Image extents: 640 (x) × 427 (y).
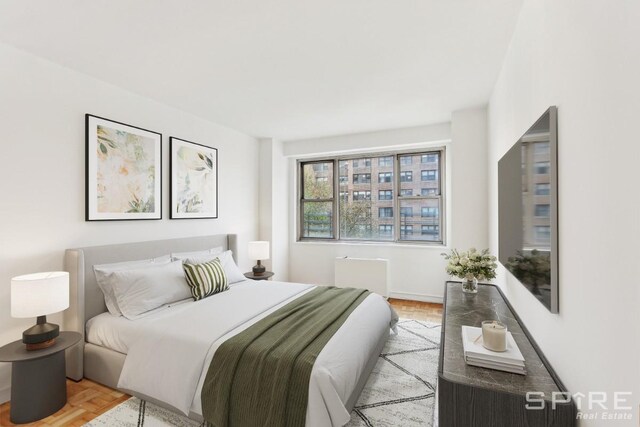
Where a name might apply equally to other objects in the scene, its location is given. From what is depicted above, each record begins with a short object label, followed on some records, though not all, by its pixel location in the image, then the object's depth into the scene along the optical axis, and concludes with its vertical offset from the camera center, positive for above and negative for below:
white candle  1.46 -0.60
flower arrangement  2.64 -0.47
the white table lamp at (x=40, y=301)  1.96 -0.59
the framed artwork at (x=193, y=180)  3.58 +0.42
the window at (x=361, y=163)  5.10 +0.87
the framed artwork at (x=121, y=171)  2.75 +0.41
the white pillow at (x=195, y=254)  3.32 -0.47
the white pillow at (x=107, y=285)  2.57 -0.62
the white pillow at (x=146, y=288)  2.51 -0.67
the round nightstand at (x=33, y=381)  1.98 -1.13
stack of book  1.38 -0.67
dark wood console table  1.18 -0.74
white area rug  1.96 -1.34
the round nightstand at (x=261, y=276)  4.19 -0.88
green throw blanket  1.64 -0.95
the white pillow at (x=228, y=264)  3.36 -0.60
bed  1.77 -0.90
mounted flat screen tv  1.31 +0.03
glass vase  2.72 -0.65
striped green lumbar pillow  2.94 -0.66
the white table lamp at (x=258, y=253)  4.28 -0.56
